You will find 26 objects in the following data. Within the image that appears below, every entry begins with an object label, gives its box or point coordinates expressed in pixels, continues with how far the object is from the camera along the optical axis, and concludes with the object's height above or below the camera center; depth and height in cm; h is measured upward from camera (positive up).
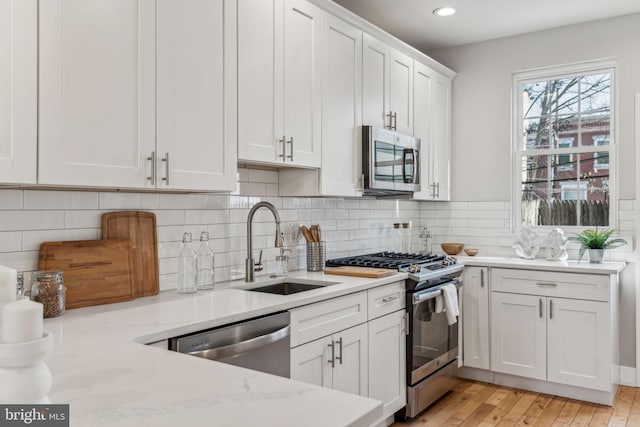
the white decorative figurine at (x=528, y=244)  399 -24
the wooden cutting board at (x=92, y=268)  193 -22
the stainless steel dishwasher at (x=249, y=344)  172 -48
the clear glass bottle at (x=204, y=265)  246 -25
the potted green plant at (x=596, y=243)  364 -21
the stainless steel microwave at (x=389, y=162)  326 +35
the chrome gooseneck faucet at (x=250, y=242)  267 -15
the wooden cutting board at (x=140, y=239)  217 -11
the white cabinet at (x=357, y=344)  226 -66
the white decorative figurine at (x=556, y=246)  387 -25
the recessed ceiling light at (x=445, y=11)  367 +150
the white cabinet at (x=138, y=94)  168 +46
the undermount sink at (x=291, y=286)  273 -40
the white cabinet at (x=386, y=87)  335 +89
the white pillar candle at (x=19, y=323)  73 -16
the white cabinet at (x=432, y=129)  399 +71
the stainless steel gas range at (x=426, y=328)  308 -74
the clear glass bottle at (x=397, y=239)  431 -22
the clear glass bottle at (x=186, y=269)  238 -26
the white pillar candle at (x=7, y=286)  87 -13
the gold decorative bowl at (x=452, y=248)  428 -29
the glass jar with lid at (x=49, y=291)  174 -27
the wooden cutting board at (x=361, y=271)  290 -34
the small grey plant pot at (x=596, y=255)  362 -30
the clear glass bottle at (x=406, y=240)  431 -22
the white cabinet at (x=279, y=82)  243 +68
